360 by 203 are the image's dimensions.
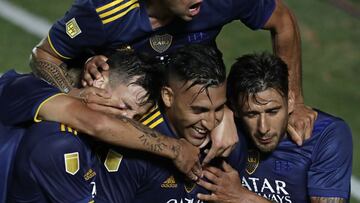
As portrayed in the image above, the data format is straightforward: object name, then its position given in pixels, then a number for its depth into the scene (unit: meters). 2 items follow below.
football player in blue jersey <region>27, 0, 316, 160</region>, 15.01
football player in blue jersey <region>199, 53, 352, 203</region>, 14.91
